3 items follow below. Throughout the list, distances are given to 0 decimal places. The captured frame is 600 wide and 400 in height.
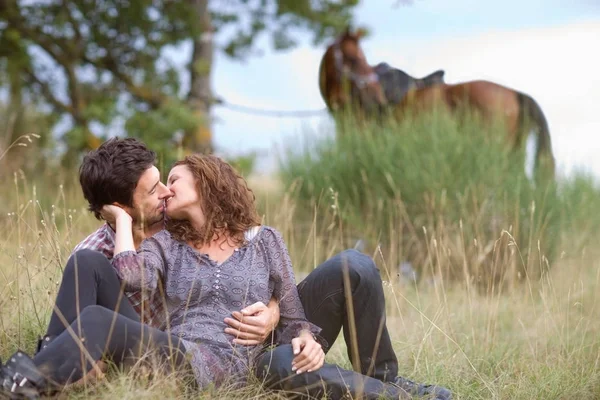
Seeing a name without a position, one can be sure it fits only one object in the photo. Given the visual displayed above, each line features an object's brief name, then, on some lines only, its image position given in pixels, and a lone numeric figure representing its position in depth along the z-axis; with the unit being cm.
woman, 256
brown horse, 732
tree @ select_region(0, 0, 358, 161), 889
